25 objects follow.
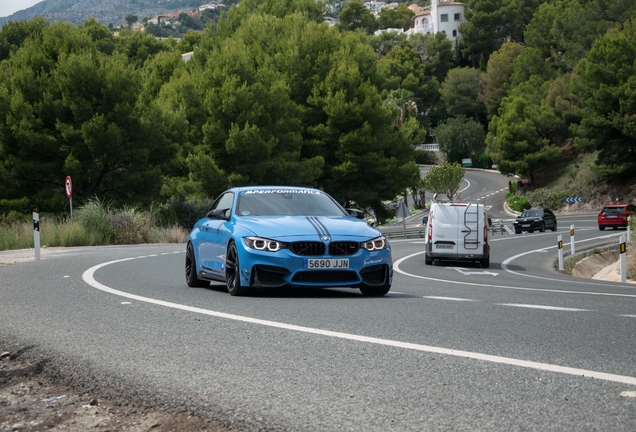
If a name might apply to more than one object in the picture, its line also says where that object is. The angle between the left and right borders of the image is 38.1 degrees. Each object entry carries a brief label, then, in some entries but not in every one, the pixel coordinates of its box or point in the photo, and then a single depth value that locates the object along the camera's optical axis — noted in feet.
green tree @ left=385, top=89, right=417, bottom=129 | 310.04
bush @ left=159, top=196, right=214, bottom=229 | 140.24
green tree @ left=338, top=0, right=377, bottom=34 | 566.35
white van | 92.58
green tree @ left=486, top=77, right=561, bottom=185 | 301.02
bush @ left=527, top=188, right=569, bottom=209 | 276.41
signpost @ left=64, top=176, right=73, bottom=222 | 119.85
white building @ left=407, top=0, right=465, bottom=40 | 567.18
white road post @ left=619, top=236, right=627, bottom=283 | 74.95
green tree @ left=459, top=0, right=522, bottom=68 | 476.54
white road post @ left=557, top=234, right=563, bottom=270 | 99.09
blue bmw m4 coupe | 36.32
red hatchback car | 179.06
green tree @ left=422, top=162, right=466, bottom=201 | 319.68
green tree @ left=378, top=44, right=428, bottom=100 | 433.89
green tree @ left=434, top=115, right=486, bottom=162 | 387.55
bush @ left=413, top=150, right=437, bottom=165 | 415.03
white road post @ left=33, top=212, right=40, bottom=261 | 67.62
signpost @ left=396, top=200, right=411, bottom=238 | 166.78
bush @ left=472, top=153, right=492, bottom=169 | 408.05
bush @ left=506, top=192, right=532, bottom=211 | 277.97
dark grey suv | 183.70
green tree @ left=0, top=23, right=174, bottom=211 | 146.61
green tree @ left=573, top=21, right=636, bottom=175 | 241.55
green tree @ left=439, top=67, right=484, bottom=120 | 419.33
